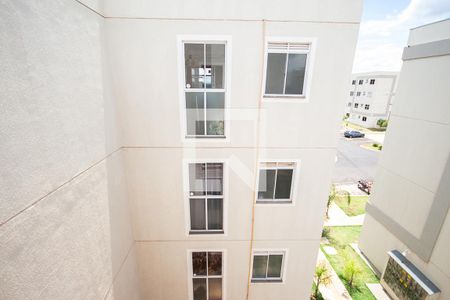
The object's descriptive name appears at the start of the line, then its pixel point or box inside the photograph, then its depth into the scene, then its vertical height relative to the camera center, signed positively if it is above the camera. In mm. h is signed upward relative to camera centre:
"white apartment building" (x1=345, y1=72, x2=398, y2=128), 33875 +467
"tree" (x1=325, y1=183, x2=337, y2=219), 11431 -5455
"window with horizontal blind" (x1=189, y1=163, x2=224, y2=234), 4465 -2282
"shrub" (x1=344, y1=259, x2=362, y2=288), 7664 -6299
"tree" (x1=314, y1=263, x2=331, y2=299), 7012 -6244
